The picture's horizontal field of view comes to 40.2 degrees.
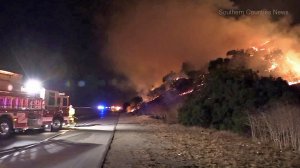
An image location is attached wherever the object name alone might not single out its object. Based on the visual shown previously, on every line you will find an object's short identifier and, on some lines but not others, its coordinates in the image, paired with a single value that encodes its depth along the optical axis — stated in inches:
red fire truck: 827.4
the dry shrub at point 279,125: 587.5
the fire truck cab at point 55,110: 1008.9
